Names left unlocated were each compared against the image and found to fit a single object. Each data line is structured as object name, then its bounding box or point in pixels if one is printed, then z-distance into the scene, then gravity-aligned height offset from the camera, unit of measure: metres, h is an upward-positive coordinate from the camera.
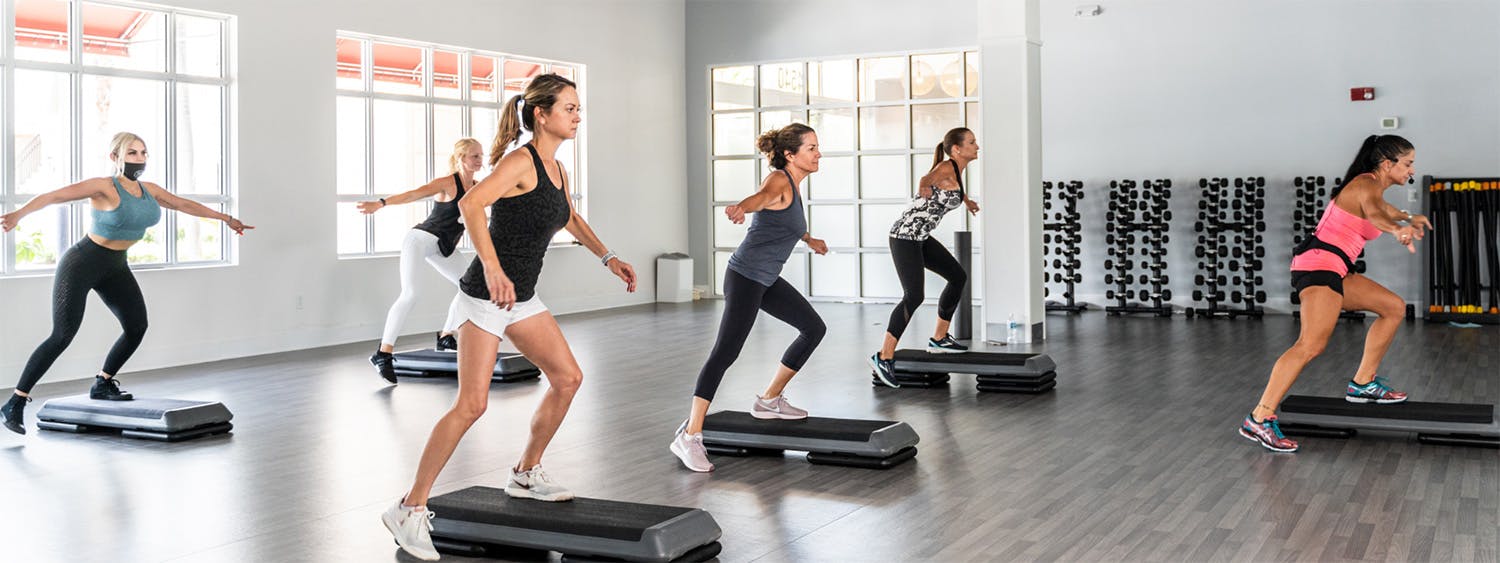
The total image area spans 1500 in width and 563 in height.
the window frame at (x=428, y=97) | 10.35 +1.73
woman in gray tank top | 4.77 +0.17
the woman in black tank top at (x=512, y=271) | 3.42 +0.08
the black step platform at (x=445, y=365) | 7.44 -0.37
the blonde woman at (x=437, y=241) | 7.37 +0.36
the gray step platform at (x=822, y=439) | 4.86 -0.54
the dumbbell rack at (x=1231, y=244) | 11.36 +0.44
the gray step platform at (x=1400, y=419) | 5.12 -0.52
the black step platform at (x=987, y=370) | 6.80 -0.39
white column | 9.24 +0.99
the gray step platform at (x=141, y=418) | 5.59 -0.49
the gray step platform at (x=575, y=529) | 3.45 -0.62
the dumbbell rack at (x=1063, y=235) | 11.99 +0.57
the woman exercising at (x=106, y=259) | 5.69 +0.21
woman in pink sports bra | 4.99 +0.16
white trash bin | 13.76 +0.23
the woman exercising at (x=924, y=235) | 6.98 +0.34
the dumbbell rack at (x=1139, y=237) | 11.68 +0.52
